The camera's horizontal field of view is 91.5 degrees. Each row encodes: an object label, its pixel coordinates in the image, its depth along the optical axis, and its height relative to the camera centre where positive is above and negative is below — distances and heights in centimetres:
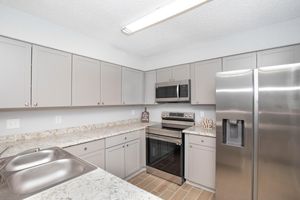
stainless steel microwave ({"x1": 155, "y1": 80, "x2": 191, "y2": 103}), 274 +18
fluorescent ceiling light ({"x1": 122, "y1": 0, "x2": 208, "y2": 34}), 146 +99
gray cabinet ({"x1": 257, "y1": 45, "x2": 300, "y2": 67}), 190 +60
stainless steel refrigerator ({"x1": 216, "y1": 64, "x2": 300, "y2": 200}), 150 -39
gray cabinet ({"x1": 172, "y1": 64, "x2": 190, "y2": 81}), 279 +56
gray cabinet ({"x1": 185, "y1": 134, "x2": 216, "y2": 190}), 221 -94
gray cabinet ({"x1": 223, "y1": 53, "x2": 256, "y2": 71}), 216 +60
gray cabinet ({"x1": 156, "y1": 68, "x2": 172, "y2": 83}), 304 +55
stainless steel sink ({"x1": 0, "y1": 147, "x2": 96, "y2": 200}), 103 -55
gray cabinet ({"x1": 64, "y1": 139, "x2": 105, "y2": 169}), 185 -68
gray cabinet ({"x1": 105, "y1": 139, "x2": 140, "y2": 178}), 229 -99
